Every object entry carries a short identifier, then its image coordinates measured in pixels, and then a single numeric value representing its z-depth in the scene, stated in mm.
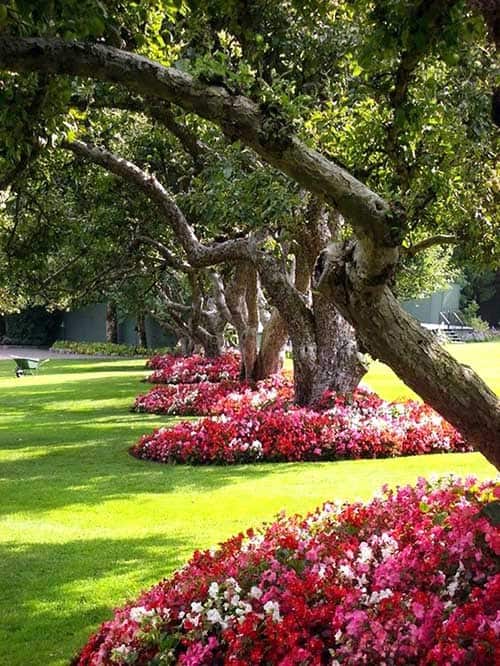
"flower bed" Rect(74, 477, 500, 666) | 4145
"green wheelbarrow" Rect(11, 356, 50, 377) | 29375
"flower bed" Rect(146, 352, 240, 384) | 22266
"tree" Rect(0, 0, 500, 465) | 4047
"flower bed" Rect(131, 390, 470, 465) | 12219
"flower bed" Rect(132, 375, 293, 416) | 15867
